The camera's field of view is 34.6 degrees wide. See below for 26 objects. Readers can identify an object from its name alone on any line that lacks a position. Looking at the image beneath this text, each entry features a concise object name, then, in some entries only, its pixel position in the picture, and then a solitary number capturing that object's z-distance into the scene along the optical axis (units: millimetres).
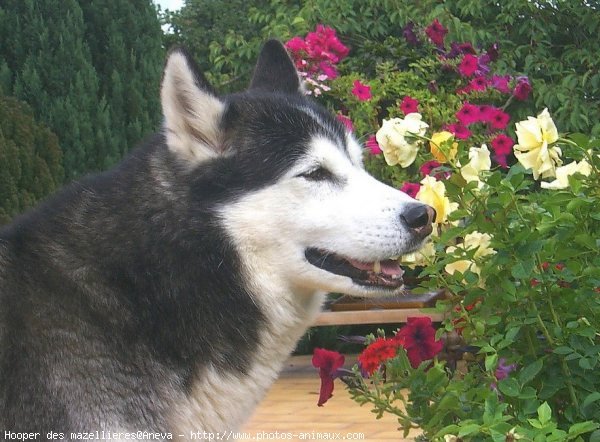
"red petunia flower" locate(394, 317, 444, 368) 3199
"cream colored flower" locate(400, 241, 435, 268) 3025
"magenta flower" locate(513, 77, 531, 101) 7562
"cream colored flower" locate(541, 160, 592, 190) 2971
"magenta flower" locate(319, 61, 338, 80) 7887
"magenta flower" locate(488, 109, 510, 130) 6043
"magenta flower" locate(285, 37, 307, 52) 7836
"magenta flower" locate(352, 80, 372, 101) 7453
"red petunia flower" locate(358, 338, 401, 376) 3197
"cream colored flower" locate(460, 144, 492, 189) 2977
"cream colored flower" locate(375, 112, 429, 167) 3133
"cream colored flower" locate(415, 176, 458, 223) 3059
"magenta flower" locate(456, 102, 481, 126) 5891
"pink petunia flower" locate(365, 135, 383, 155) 5762
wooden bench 6680
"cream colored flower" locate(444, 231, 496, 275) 2954
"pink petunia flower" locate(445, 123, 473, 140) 5730
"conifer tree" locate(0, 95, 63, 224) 5707
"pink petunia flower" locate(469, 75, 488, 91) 7527
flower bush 2693
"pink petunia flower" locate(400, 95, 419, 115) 6539
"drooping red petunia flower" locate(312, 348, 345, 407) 3441
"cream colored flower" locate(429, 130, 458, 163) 2963
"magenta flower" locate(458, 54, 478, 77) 7578
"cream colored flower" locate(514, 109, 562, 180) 2920
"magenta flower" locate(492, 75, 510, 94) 7637
